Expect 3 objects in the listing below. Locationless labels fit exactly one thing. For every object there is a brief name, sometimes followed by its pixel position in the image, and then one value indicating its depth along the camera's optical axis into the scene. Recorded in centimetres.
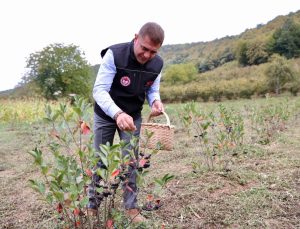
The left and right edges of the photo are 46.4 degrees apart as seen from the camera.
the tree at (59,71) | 3209
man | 217
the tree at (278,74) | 2352
